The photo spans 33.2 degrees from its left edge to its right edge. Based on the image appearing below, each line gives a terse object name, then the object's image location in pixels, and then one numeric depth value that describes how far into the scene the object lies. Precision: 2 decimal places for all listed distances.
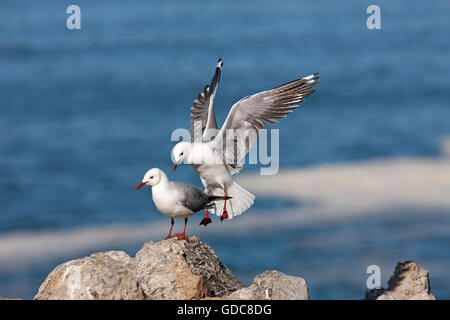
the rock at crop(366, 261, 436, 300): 10.89
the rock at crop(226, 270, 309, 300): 9.41
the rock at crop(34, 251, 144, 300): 8.78
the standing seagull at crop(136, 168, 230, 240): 10.38
